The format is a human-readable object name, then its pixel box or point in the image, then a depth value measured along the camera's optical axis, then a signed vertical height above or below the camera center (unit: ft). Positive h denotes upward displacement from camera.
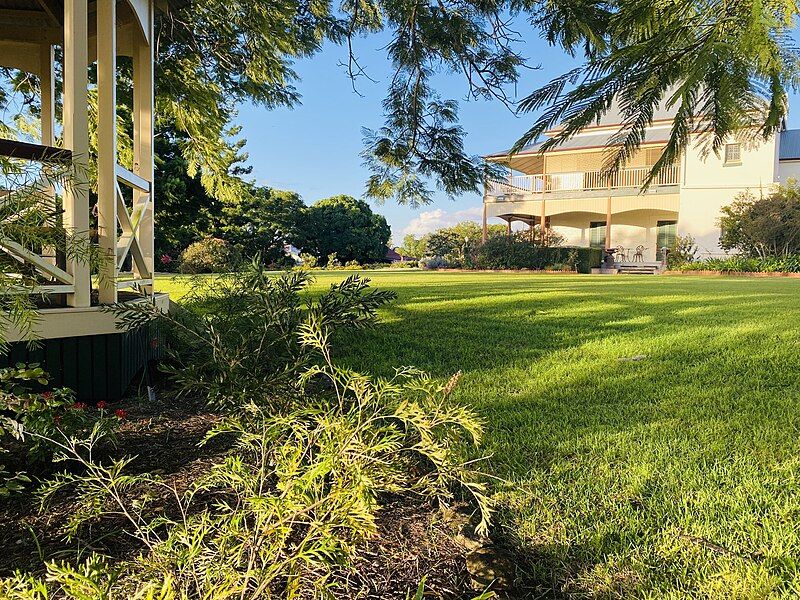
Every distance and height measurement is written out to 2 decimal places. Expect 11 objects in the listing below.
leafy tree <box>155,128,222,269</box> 83.30 +10.18
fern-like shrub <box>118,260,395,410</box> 8.51 -1.30
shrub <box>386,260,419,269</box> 98.04 +0.57
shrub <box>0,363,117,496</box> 6.22 -1.99
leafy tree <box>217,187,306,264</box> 97.35 +8.93
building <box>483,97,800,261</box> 76.95 +10.92
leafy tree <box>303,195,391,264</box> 118.21 +8.16
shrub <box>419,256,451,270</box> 79.87 +0.83
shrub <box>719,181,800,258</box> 60.64 +5.91
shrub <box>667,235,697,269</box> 69.05 +2.54
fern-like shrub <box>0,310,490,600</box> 4.06 -2.21
